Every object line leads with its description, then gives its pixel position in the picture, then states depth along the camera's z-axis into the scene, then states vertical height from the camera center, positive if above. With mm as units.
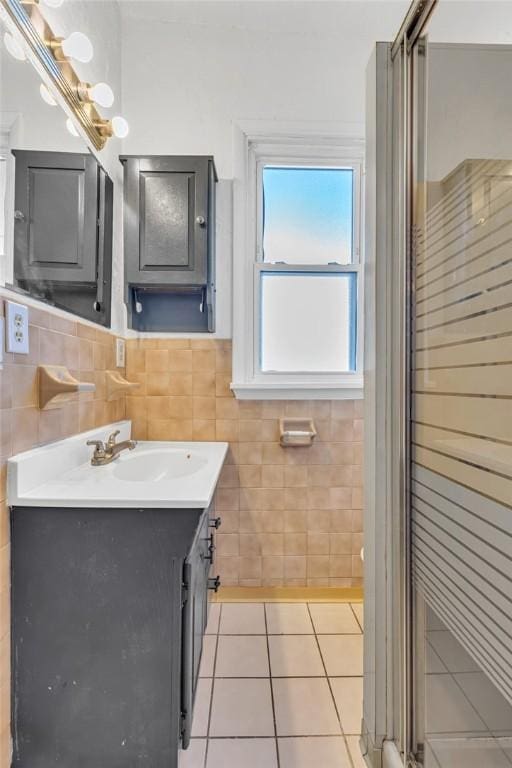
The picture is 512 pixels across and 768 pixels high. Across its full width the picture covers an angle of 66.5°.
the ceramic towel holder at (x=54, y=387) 1166 -10
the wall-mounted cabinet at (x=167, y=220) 1806 +760
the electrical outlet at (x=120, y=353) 1861 +149
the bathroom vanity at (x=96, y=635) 1034 -672
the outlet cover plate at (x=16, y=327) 1014 +150
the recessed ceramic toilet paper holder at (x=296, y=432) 1940 -238
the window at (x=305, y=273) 2047 +589
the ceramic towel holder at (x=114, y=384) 1713 -1
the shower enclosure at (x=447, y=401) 746 -35
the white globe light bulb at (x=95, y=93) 1420 +1072
